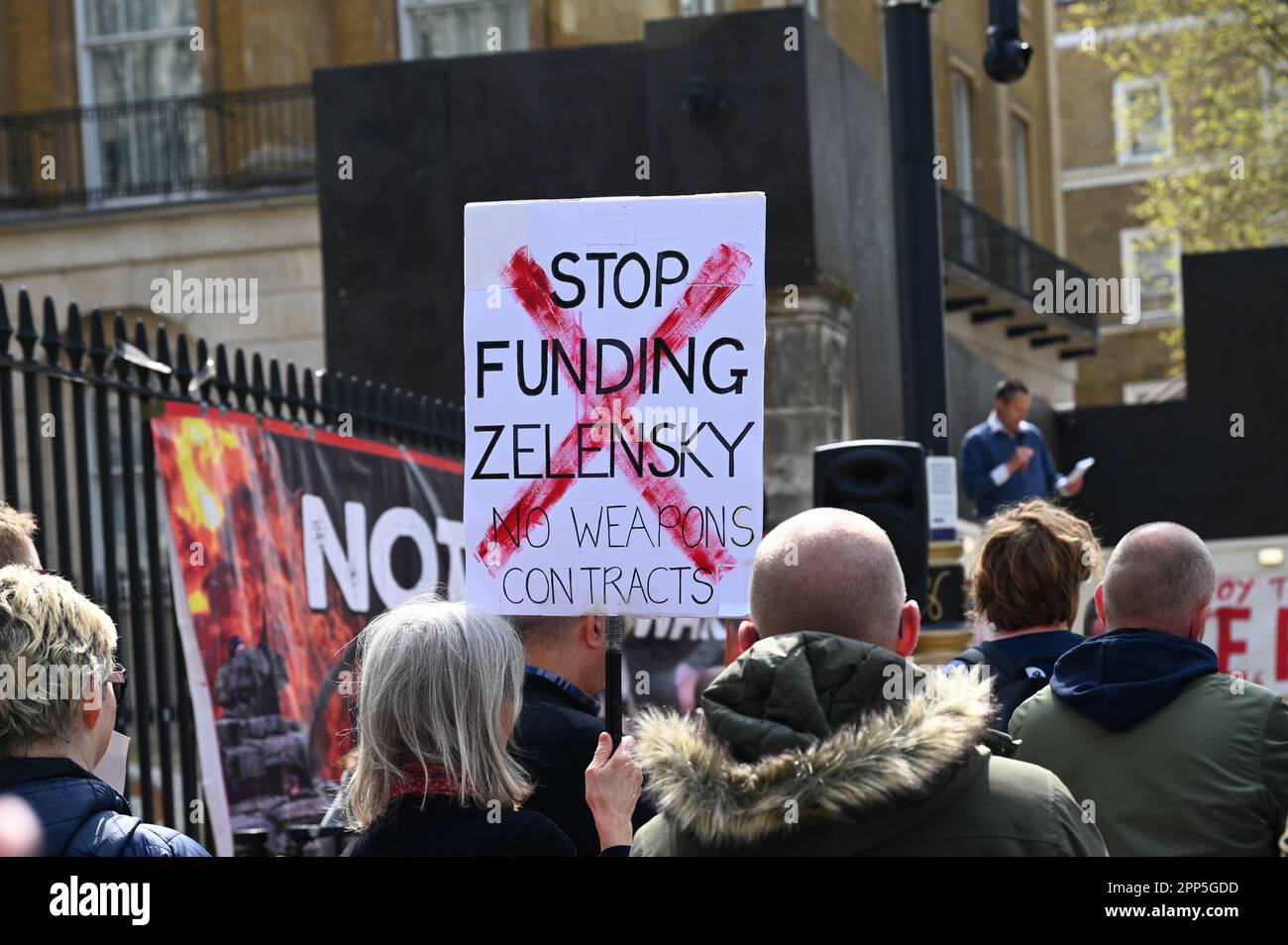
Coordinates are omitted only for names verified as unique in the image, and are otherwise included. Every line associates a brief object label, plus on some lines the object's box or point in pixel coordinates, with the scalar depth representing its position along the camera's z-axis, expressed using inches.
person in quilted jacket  128.2
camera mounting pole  318.3
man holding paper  457.1
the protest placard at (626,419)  170.6
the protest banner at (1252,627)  514.6
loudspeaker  268.7
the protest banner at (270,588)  275.9
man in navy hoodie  147.9
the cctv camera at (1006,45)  332.8
